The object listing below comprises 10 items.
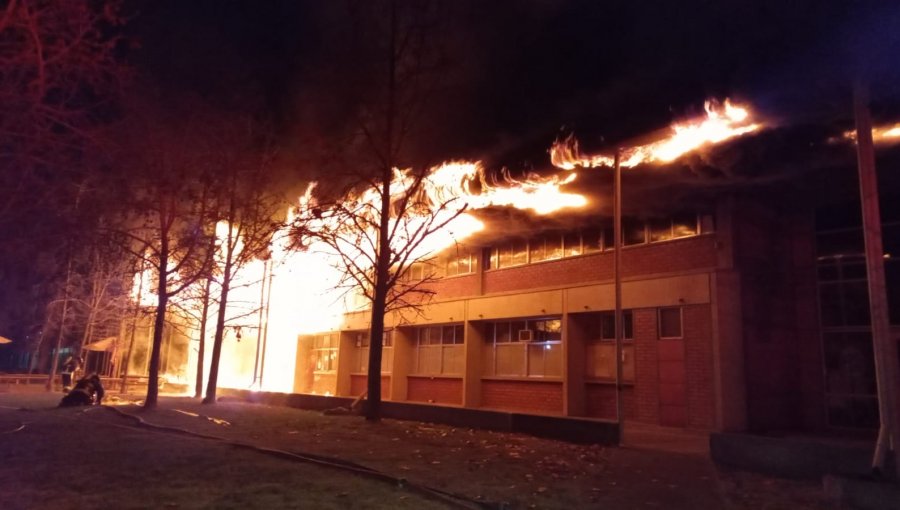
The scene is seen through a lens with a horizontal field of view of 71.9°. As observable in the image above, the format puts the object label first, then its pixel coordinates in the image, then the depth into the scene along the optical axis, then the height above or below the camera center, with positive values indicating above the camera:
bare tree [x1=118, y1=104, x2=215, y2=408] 19.70 +3.82
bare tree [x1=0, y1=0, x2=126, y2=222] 7.08 +3.71
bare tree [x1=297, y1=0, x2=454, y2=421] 16.34 +4.59
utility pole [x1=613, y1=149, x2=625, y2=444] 13.60 +2.68
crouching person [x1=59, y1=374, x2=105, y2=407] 19.94 -0.97
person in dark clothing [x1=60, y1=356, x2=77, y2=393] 29.44 -0.39
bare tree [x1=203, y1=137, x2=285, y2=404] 23.75 +4.87
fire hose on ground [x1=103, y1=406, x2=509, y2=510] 6.85 -1.33
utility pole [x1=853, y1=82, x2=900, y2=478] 8.61 +1.42
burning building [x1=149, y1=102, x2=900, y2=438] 15.48 +2.38
